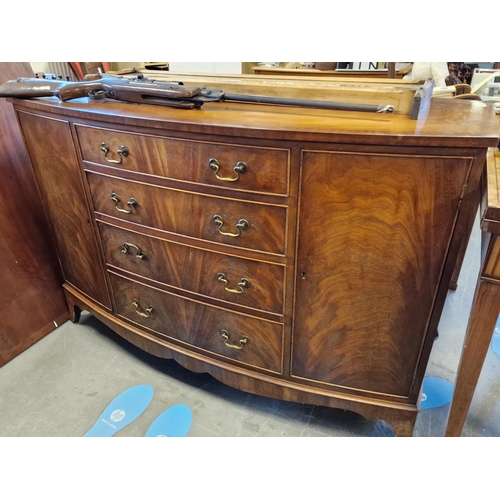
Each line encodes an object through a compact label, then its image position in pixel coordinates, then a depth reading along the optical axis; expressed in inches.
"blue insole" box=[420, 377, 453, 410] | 53.0
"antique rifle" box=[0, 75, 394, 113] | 39.0
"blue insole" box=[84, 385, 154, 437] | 50.0
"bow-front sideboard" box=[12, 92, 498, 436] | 32.8
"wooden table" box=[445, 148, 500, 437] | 29.8
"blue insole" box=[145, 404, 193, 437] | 49.3
